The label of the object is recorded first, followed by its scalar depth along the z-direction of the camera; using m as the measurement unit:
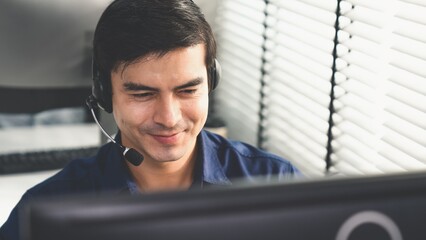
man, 1.42
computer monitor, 0.70
